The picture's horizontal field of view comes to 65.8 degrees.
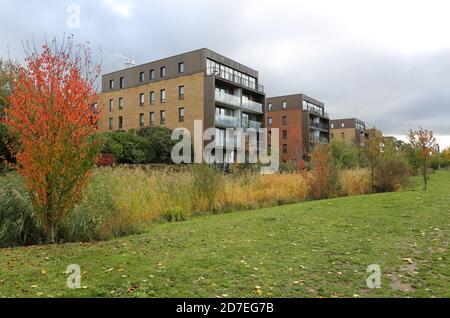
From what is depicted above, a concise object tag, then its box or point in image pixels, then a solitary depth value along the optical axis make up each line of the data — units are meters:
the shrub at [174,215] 10.81
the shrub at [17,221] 7.40
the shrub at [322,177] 16.27
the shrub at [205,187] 12.52
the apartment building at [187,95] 38.22
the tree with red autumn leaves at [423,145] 18.66
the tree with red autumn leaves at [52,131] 6.70
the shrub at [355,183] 17.53
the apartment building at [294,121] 60.88
